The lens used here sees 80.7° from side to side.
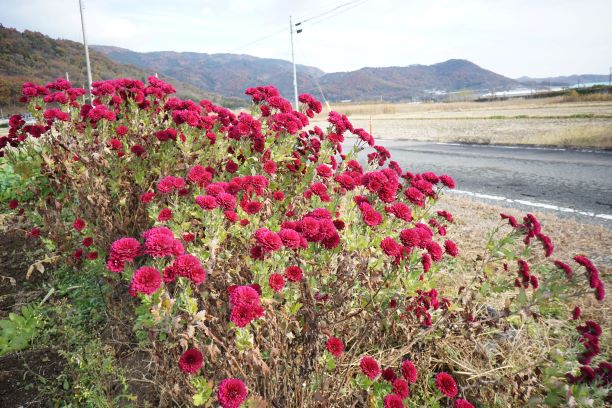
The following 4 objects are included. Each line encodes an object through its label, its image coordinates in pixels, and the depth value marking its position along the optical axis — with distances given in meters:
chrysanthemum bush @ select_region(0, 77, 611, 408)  1.52
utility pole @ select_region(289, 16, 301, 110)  30.28
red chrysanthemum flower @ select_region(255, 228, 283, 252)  1.44
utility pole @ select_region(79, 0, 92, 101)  22.70
